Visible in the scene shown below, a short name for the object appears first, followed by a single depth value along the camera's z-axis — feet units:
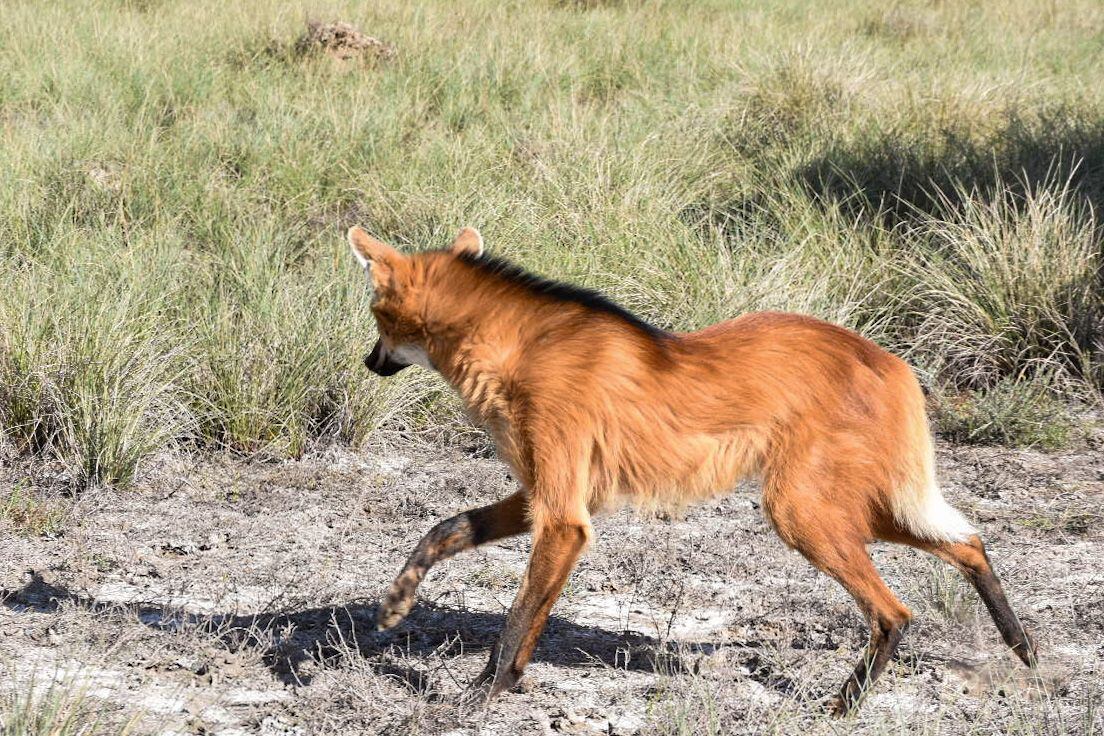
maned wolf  19.62
